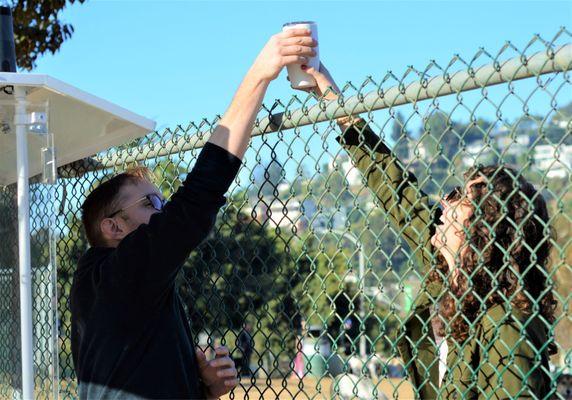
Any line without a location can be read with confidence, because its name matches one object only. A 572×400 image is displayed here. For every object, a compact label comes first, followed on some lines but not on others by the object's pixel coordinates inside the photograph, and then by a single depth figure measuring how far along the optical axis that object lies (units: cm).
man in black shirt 286
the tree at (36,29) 1032
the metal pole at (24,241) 324
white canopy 319
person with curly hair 272
